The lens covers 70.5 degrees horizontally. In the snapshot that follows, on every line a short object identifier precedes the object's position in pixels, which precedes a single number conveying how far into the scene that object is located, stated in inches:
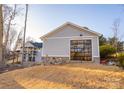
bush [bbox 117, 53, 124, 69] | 111.7
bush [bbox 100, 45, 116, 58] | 232.3
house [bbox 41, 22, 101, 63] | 191.3
